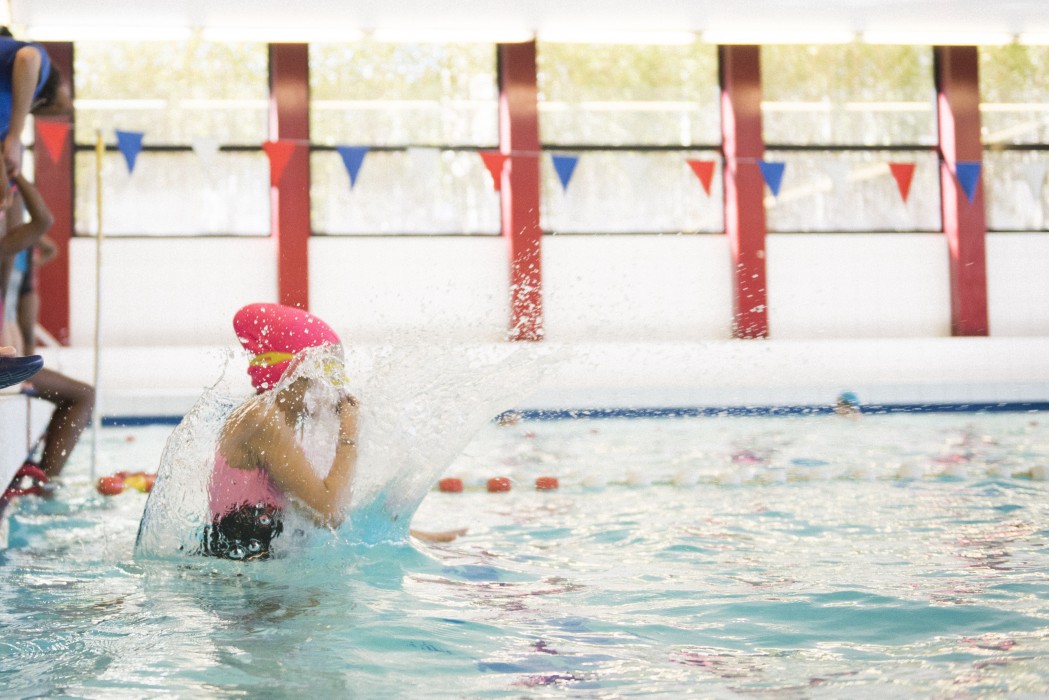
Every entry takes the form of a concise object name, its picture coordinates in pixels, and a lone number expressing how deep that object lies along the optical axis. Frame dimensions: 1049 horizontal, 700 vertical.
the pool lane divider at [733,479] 4.68
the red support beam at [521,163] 11.07
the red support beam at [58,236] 10.46
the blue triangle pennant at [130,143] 8.12
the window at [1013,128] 11.70
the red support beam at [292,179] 10.84
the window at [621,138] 11.39
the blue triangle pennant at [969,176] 9.81
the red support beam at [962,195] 11.48
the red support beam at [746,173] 11.28
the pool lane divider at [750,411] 9.31
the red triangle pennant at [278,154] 9.04
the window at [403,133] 11.11
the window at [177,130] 10.78
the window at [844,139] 11.53
